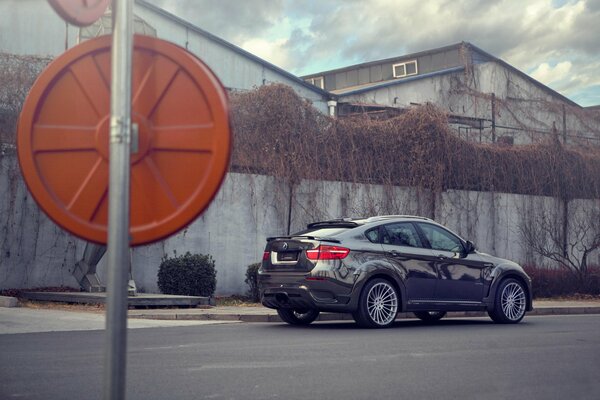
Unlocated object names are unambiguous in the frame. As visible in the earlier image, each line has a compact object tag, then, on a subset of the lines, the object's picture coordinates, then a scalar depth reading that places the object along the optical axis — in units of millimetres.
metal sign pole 2500
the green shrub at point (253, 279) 17766
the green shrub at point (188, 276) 16969
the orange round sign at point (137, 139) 2650
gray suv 11922
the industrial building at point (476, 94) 30984
